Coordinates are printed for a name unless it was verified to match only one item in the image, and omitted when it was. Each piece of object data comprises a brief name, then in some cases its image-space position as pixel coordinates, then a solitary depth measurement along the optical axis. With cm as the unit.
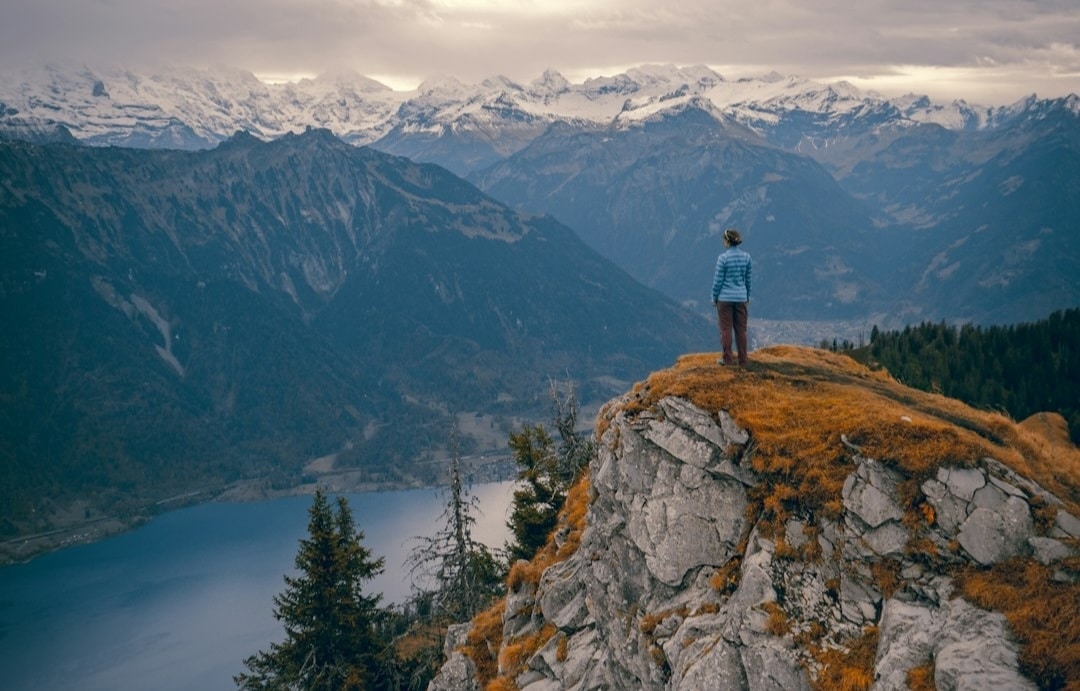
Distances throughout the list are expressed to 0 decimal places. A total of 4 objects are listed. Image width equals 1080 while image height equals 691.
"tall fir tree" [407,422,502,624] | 4378
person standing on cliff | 2562
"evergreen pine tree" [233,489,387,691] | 3878
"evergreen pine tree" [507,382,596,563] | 4294
